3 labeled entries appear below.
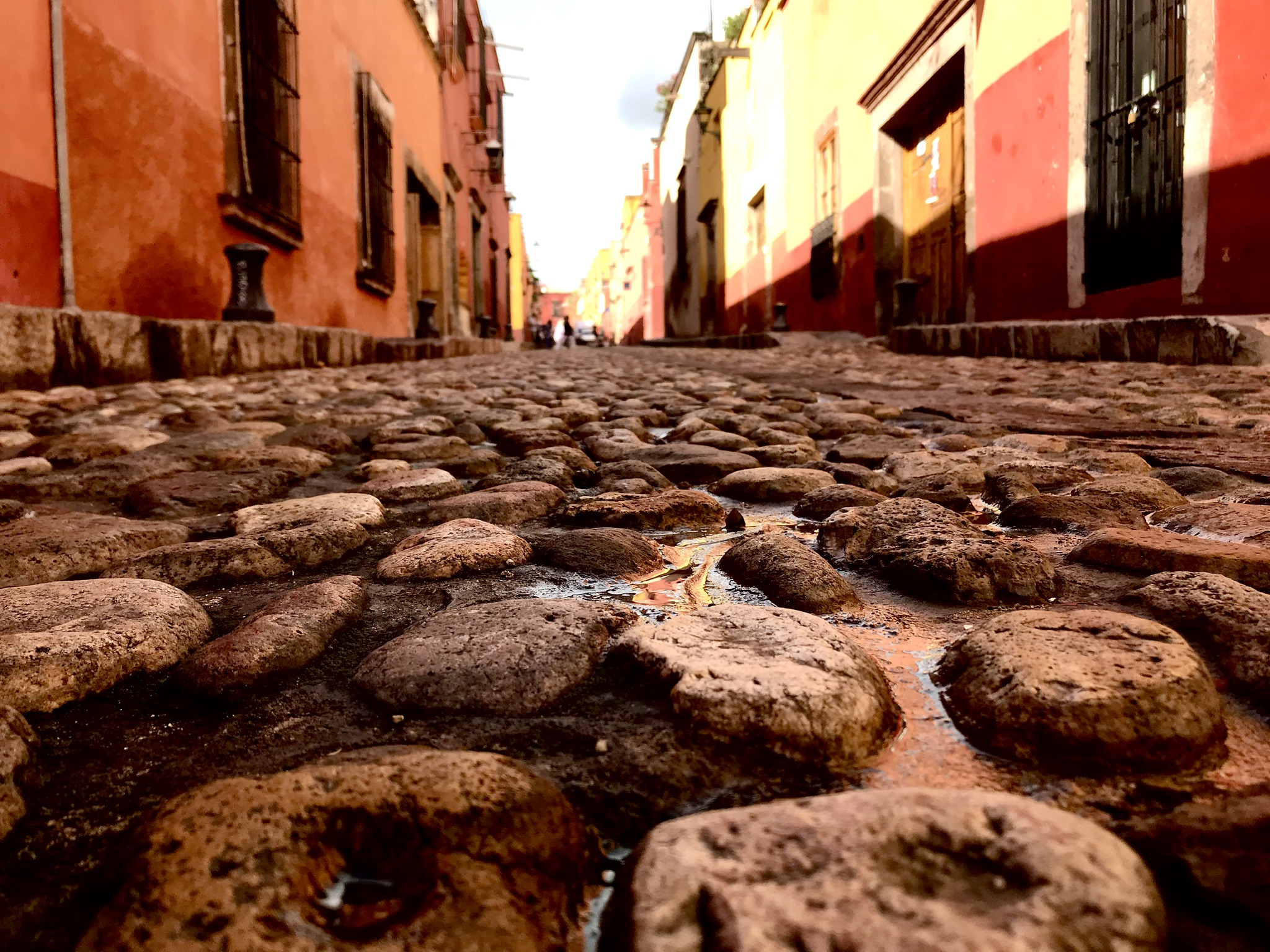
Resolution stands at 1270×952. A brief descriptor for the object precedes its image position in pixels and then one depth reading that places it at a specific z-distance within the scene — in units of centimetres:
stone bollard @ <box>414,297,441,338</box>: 991
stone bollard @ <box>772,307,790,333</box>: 1177
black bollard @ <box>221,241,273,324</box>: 500
